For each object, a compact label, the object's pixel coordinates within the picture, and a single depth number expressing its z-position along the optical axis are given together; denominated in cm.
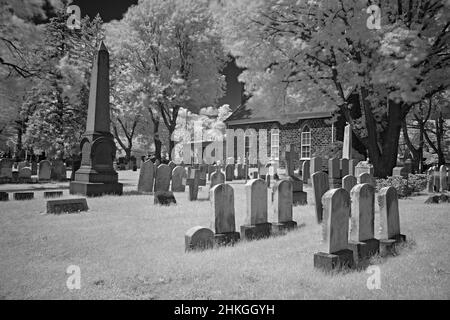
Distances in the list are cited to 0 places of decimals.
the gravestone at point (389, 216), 518
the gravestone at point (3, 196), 1034
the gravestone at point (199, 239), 504
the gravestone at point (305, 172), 1705
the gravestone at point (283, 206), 651
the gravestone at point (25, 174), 1746
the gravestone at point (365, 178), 837
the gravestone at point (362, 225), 468
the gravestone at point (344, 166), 1193
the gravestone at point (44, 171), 1805
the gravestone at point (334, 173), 1134
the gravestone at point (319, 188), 724
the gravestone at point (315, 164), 1141
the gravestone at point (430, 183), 1461
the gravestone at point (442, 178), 1462
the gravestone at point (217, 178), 1071
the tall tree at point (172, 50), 2777
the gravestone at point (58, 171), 1905
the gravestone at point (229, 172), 2169
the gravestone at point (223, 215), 555
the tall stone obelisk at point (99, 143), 1231
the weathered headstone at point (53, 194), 1129
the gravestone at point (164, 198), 987
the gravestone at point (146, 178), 1373
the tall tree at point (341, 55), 1219
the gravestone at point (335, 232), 417
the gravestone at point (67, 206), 816
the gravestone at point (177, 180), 1417
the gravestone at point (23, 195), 1054
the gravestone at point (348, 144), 1595
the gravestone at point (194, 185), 1101
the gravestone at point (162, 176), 1202
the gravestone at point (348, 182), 793
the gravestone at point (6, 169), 1740
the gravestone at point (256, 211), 602
